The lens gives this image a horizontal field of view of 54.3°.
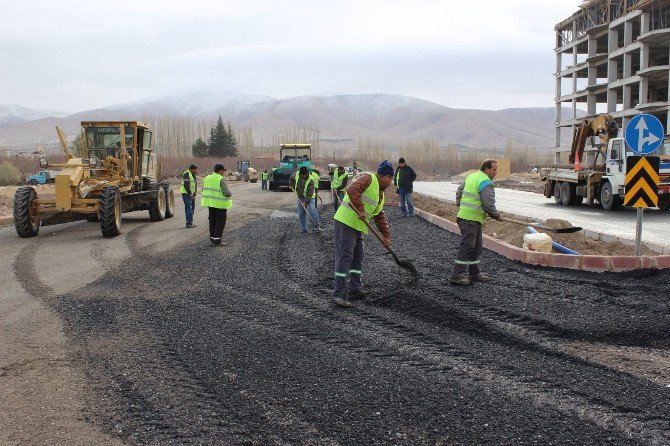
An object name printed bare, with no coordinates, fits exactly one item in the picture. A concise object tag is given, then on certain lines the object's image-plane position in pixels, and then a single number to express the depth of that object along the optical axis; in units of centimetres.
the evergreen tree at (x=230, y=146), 9328
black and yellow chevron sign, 1001
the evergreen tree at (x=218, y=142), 9206
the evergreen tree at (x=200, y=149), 9312
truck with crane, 2042
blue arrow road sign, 1001
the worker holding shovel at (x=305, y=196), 1476
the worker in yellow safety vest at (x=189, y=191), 1609
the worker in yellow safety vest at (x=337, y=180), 1607
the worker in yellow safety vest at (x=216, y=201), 1251
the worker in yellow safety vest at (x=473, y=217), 829
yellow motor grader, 1377
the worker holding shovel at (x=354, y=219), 739
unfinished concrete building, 5019
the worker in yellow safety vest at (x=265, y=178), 3944
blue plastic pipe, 993
